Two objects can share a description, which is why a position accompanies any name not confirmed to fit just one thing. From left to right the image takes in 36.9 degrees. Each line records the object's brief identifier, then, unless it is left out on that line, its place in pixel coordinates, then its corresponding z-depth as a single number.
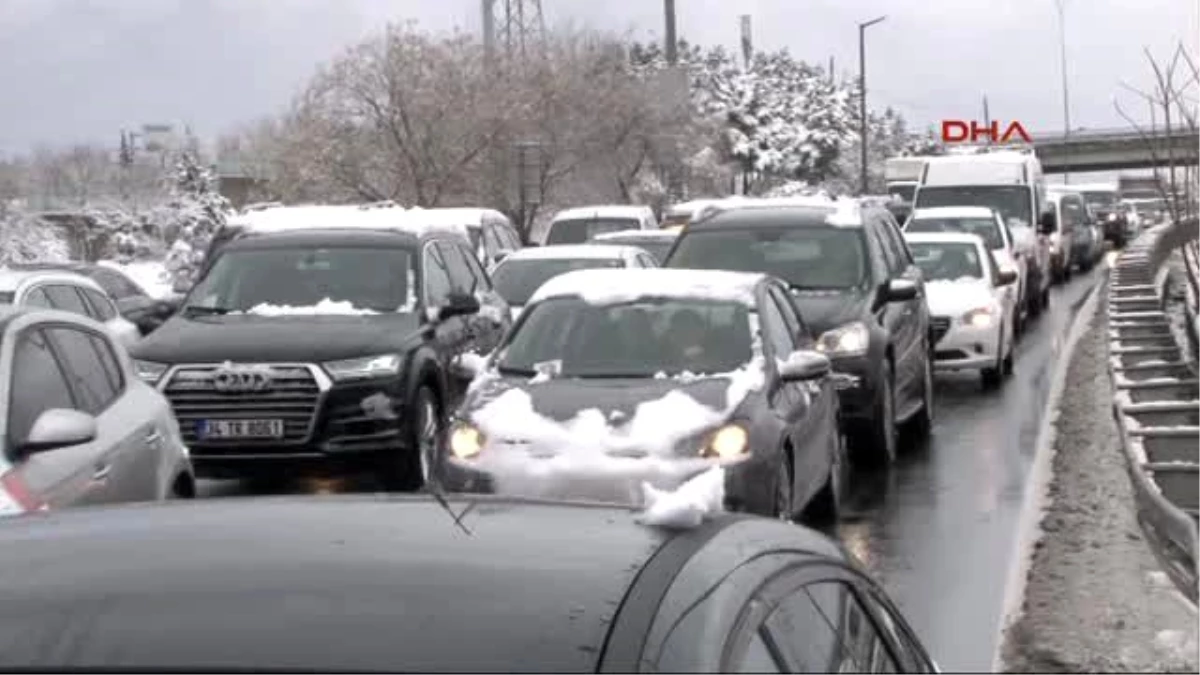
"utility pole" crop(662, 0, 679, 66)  60.91
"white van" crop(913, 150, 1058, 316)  31.20
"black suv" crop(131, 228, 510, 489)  11.70
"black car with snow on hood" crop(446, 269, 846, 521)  8.88
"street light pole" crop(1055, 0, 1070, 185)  94.97
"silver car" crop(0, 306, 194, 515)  6.76
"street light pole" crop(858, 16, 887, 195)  64.38
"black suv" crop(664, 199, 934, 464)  12.91
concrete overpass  104.81
